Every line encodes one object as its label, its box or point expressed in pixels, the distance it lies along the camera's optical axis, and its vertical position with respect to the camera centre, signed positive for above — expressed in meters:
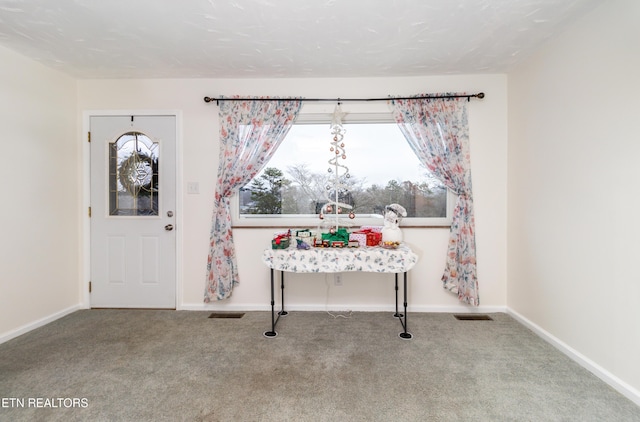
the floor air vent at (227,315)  2.93 -1.12
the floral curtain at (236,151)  2.99 +0.60
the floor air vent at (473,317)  2.83 -1.12
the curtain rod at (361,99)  2.90 +1.15
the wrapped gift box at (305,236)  2.67 -0.27
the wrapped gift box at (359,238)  2.67 -0.29
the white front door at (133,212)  3.07 -0.04
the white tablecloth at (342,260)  2.45 -0.46
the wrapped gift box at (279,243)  2.54 -0.32
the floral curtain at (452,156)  2.91 +0.53
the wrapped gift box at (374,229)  2.73 -0.21
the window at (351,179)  3.10 +0.32
